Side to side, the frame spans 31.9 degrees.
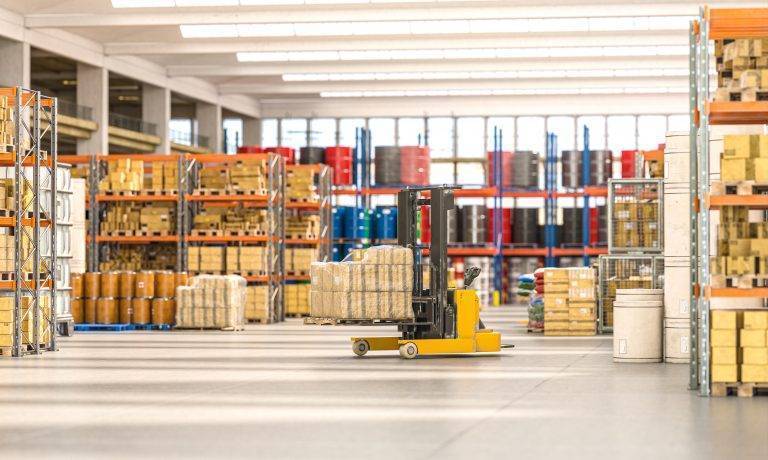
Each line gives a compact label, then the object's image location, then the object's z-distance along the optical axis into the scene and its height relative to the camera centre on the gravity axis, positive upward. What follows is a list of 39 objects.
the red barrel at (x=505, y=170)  36.00 +1.81
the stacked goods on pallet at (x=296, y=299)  28.30 -1.30
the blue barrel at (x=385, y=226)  33.66 +0.29
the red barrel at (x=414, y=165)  35.12 +1.91
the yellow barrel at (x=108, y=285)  24.20 -0.86
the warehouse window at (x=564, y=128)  44.72 +3.65
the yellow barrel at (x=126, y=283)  24.25 -0.82
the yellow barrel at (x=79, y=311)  24.30 -1.33
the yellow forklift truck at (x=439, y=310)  15.84 -0.86
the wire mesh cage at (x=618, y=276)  20.72 -0.61
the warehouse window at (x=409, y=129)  45.75 +3.70
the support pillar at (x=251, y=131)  46.22 +3.68
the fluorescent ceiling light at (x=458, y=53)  33.72 +4.76
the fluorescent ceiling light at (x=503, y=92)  40.72 +4.61
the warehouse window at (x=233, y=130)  45.69 +3.72
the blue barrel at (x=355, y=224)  33.19 +0.34
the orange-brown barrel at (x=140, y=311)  24.20 -1.33
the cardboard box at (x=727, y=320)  10.72 -0.66
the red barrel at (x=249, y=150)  37.12 +2.47
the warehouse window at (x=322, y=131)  46.19 +3.67
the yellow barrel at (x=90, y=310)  24.25 -1.31
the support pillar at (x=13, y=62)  29.47 +3.87
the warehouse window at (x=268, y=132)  46.72 +3.68
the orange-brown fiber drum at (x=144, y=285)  24.27 -0.86
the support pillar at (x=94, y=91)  34.16 +3.74
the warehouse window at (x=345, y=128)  46.25 +3.78
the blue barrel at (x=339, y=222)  33.31 +0.39
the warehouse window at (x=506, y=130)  45.06 +3.62
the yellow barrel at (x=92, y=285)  24.23 -0.86
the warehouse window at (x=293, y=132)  46.31 +3.66
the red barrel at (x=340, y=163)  36.12 +2.02
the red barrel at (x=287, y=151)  37.97 +2.44
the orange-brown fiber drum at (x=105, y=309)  24.20 -1.29
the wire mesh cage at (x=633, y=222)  20.70 +0.24
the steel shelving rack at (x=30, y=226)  15.97 +0.13
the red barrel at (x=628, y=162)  36.00 +2.03
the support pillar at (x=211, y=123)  42.09 +3.62
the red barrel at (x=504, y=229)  36.44 +0.23
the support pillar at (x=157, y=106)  38.19 +3.75
